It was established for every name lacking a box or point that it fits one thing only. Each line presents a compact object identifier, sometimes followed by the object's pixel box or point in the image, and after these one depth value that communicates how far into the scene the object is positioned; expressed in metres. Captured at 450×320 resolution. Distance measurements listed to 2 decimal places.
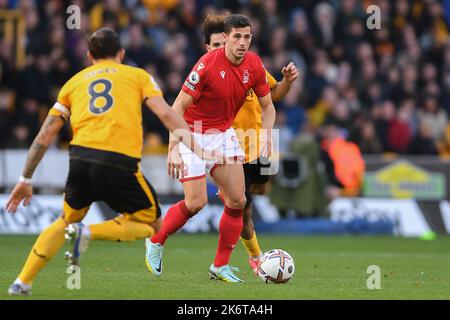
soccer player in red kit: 19.37
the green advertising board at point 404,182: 35.75
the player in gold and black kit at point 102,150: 15.34
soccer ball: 18.95
